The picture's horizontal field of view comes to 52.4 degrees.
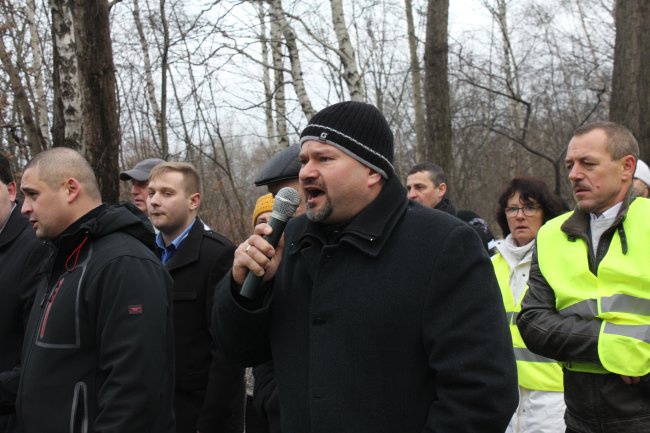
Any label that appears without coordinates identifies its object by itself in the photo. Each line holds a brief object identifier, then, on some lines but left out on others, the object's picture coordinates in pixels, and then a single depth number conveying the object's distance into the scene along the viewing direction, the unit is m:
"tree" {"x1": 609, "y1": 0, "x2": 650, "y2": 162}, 8.11
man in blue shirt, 3.93
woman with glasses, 4.00
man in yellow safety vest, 3.15
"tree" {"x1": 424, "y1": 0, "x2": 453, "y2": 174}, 9.46
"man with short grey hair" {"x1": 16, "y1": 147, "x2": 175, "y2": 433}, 2.79
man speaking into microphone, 2.14
